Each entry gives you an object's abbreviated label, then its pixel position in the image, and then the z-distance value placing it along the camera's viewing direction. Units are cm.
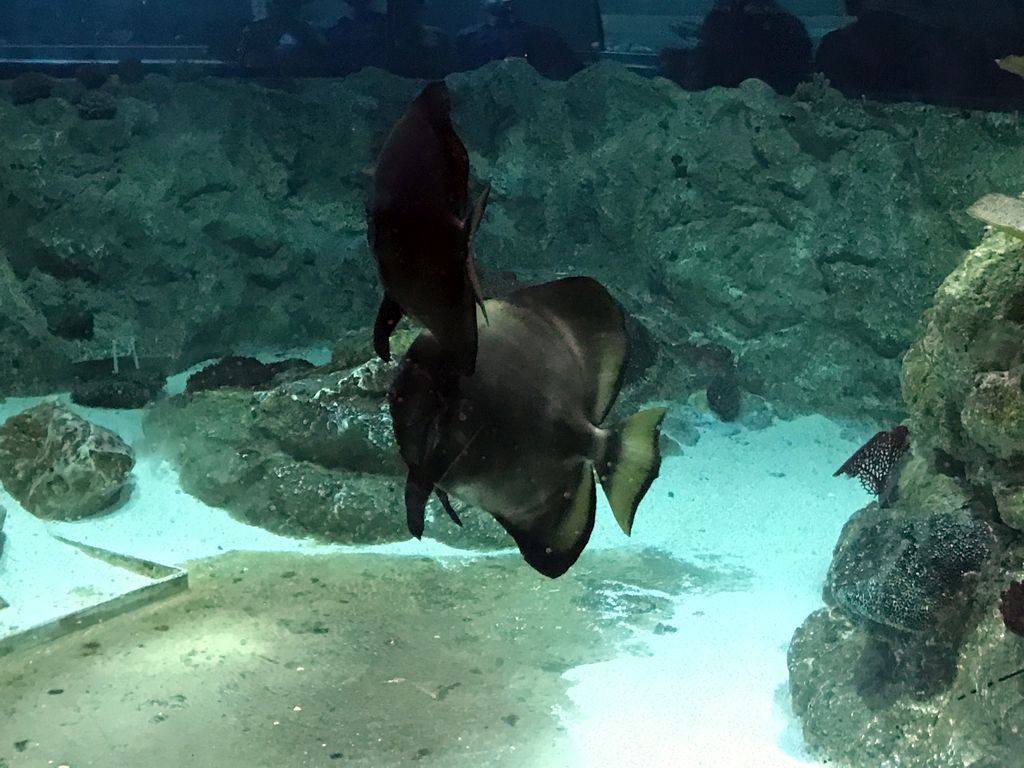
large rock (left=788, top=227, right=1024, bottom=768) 282
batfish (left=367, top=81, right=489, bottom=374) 110
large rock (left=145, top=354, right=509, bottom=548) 491
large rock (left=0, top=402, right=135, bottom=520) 503
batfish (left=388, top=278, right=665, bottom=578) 124
